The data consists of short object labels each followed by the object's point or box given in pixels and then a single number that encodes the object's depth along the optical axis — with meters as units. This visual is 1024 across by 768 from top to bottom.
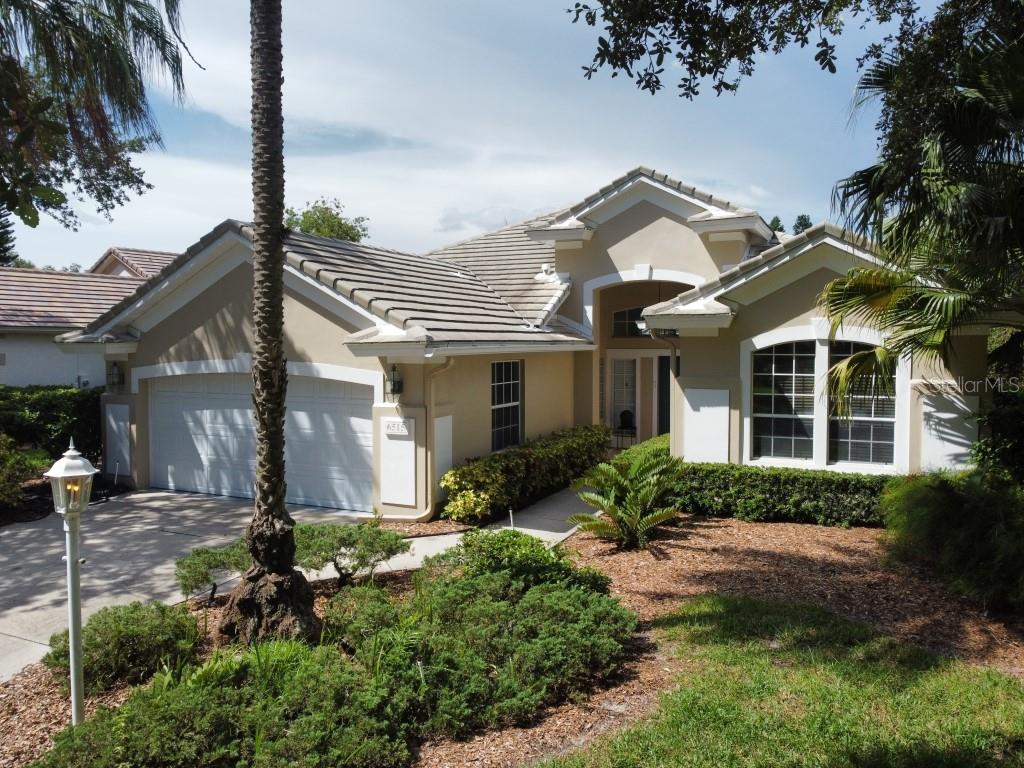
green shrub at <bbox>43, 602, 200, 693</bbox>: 6.03
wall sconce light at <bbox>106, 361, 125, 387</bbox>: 14.62
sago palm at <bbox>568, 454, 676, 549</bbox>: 10.27
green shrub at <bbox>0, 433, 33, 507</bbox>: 12.21
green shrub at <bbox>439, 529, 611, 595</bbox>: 7.82
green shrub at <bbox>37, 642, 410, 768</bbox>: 4.61
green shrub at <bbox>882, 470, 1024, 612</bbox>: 7.53
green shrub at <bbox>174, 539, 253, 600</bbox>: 7.13
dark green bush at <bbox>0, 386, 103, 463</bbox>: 15.36
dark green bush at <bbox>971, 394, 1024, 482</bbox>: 10.22
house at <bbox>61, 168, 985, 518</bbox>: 11.53
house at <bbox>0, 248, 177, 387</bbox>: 20.97
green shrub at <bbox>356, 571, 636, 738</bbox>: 5.49
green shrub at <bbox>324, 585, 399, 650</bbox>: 6.43
